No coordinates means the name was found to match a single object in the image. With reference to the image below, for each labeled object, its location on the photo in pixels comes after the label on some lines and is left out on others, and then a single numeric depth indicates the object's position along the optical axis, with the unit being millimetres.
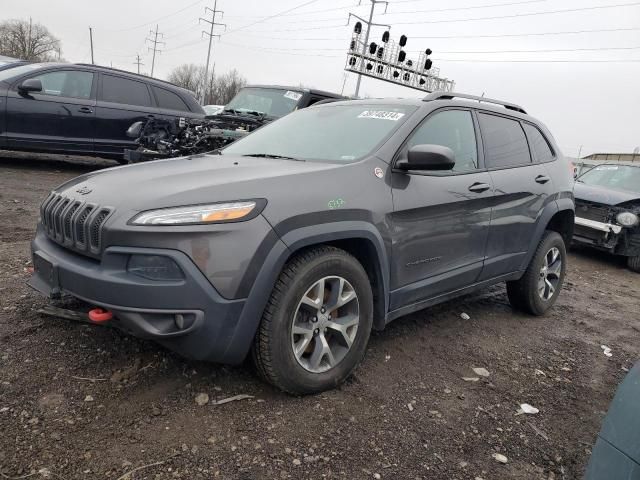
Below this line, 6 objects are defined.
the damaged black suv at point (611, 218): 7551
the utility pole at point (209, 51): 47288
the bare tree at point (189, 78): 79438
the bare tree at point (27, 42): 62875
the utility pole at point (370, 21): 39500
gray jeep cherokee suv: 2252
